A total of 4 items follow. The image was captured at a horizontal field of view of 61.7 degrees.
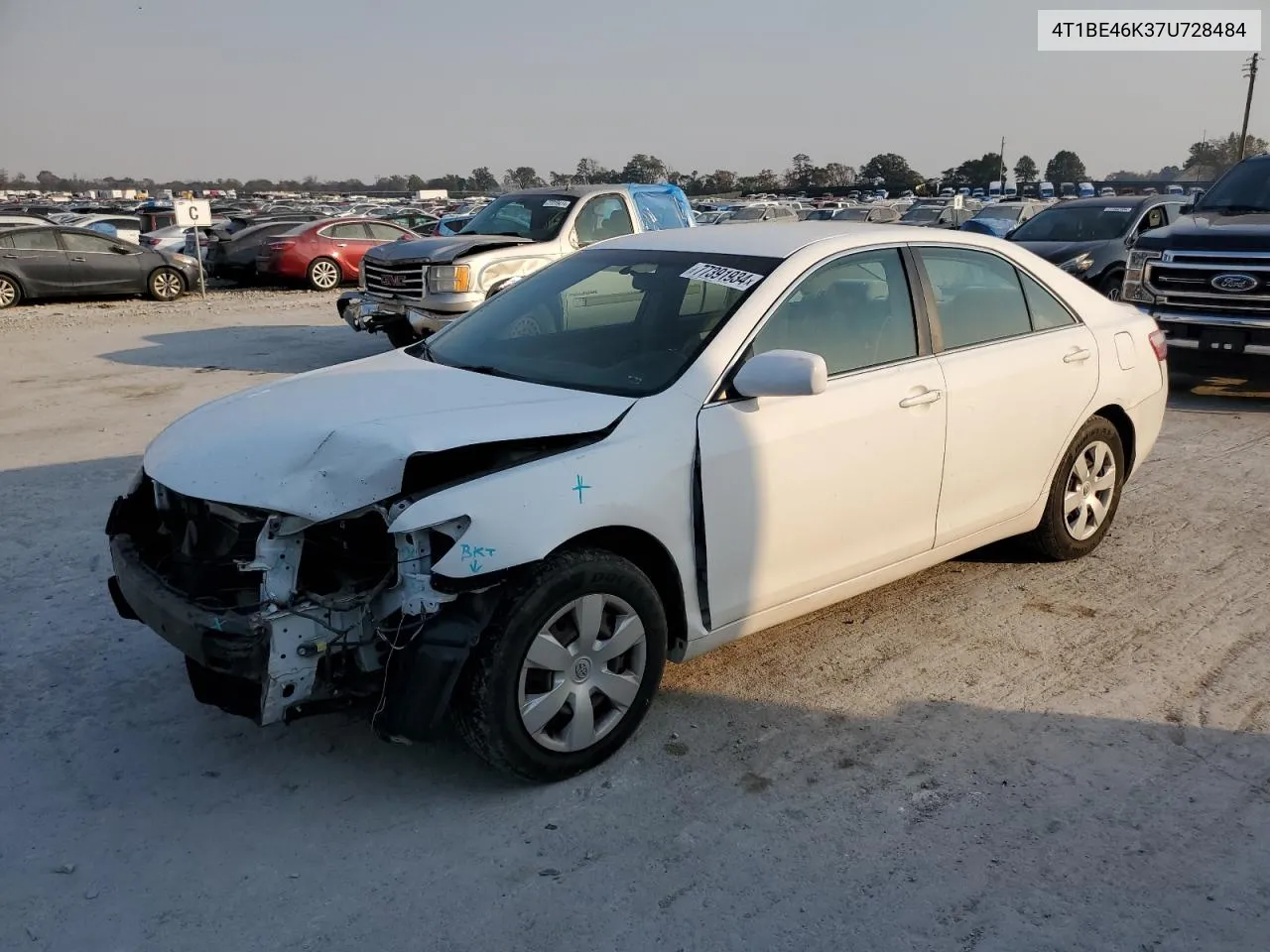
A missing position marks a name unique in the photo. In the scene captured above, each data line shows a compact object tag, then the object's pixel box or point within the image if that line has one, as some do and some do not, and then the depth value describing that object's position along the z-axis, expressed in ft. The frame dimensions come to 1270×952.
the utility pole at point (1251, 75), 195.46
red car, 66.54
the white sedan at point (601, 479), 10.26
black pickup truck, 29.68
